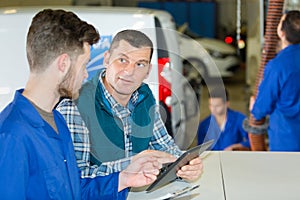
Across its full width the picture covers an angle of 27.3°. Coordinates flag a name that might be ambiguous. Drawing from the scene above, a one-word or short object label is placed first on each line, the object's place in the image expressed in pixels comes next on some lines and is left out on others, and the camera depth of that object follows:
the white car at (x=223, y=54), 10.31
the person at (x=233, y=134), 4.19
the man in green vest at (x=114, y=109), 1.85
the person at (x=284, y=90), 3.56
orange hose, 3.45
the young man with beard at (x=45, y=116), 1.56
